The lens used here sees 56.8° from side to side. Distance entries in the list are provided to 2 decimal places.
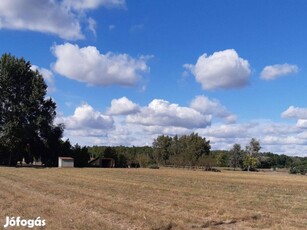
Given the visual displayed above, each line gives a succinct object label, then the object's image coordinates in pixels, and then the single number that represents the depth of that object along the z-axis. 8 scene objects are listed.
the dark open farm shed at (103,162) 72.54
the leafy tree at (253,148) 111.04
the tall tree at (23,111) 51.25
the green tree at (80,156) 65.23
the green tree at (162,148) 104.17
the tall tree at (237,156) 111.51
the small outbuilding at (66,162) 56.56
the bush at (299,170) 90.66
